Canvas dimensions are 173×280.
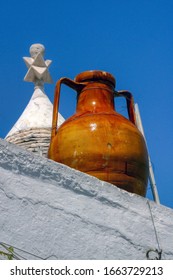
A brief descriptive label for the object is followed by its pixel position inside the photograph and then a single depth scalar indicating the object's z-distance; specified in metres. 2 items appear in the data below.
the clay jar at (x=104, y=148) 4.11
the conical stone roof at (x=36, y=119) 7.91
